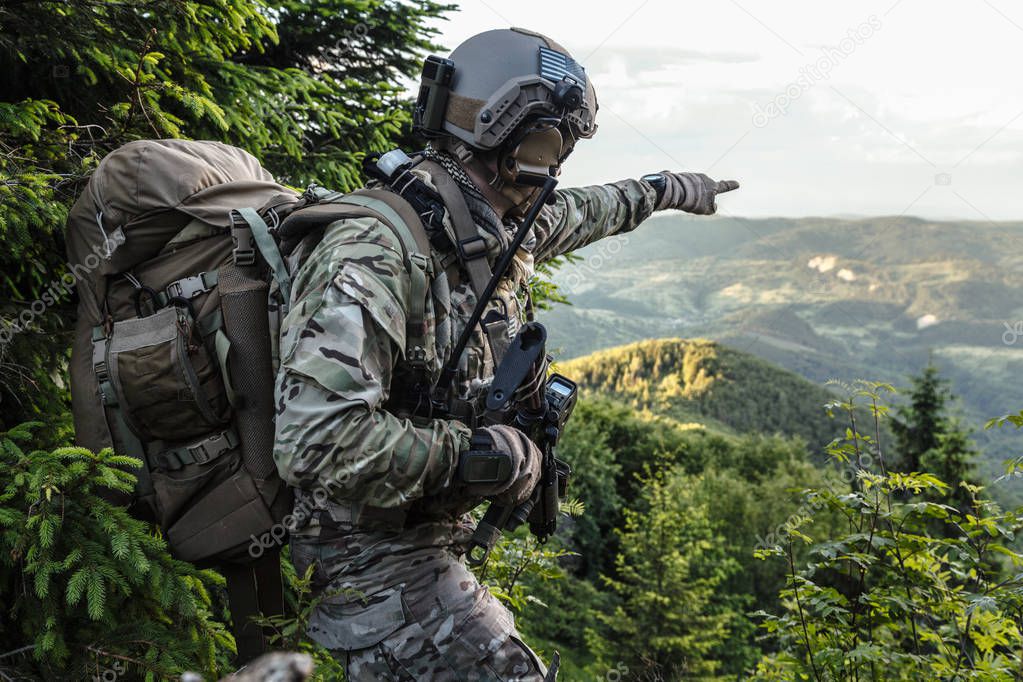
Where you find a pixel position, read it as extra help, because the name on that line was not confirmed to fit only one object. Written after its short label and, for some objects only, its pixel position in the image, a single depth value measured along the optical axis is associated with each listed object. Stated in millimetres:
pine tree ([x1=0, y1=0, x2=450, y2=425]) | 3531
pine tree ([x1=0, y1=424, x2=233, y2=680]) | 2701
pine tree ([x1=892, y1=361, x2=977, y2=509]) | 29438
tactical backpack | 2701
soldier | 2318
